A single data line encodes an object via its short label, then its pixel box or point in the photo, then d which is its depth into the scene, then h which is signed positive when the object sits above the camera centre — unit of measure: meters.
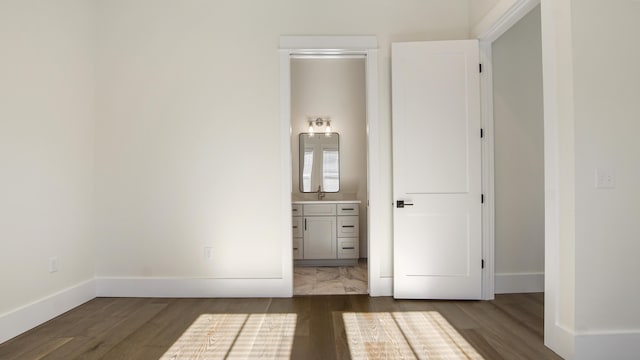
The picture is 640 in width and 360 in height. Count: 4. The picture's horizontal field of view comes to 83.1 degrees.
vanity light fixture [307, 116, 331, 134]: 5.50 +0.84
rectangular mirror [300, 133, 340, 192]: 5.51 +0.25
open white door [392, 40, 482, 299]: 3.24 +0.06
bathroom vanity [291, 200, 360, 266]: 4.92 -0.75
